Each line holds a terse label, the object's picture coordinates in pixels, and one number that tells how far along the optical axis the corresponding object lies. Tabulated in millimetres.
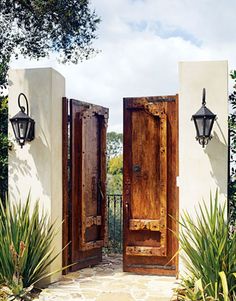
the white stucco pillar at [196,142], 4906
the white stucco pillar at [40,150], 5227
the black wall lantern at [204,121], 4655
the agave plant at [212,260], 4148
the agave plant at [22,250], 4535
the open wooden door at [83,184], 5609
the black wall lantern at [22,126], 5059
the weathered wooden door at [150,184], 5438
